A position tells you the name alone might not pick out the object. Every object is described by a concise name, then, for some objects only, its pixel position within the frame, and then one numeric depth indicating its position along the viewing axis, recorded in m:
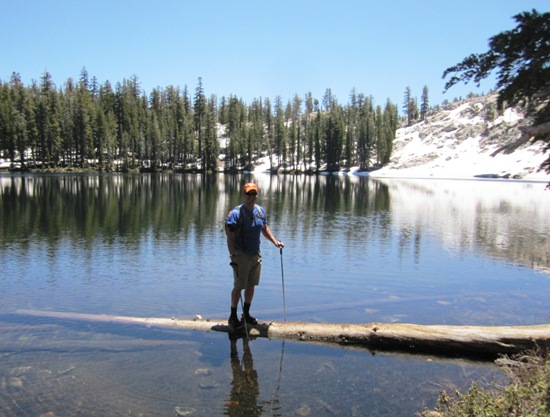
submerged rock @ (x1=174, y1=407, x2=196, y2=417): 6.53
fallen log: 8.00
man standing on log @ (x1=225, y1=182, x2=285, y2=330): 8.87
